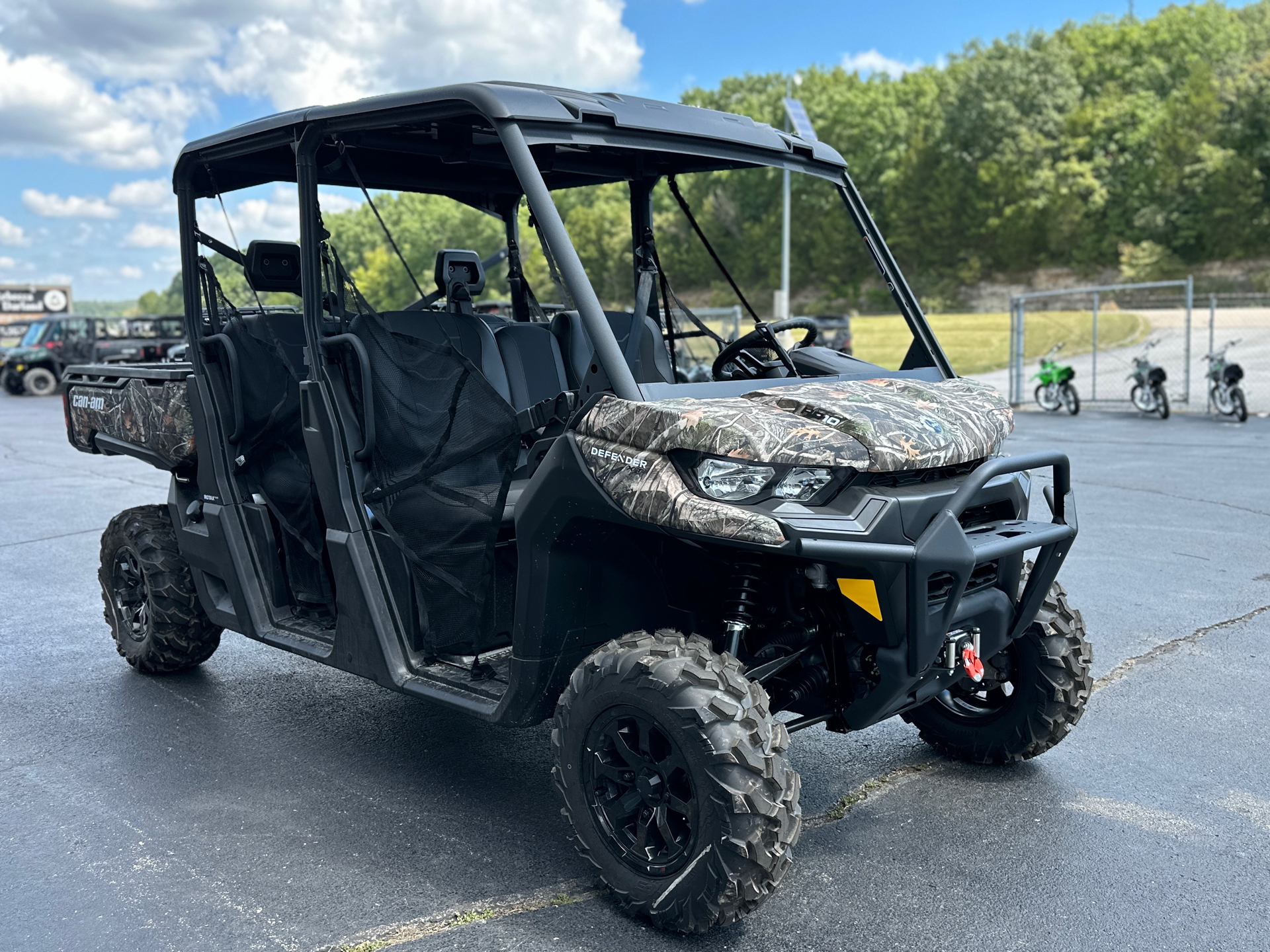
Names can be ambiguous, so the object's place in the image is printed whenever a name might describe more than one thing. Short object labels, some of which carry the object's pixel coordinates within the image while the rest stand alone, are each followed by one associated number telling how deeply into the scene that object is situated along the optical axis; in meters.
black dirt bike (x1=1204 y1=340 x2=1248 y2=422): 17.59
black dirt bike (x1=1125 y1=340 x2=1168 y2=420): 18.47
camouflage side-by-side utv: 2.96
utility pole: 16.14
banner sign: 72.12
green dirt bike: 20.12
